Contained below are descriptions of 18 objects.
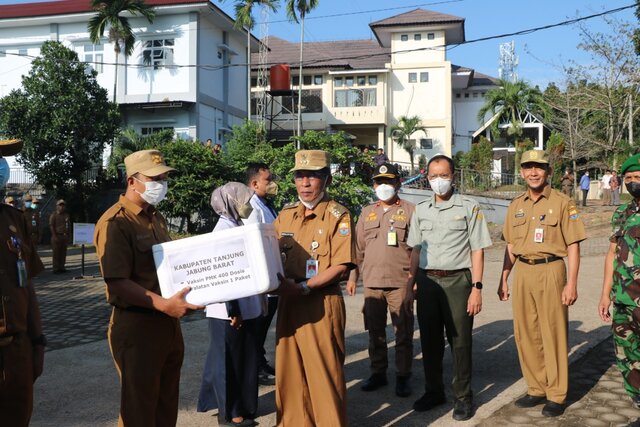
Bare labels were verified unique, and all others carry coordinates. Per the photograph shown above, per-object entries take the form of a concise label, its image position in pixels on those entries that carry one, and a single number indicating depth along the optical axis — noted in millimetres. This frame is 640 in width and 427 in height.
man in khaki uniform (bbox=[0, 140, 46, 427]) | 2900
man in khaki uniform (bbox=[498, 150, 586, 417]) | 4898
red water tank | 34875
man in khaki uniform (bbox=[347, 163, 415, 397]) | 5496
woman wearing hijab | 4535
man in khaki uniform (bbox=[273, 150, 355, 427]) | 3836
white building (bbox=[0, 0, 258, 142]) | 27797
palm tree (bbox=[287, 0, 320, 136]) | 29203
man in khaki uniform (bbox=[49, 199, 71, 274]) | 14188
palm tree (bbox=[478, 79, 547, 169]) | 39938
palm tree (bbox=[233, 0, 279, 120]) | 28547
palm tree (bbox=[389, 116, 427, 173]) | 38594
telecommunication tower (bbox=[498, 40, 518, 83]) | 56641
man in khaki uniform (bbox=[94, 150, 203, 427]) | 3203
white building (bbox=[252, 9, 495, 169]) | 39250
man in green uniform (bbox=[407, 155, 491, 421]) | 4816
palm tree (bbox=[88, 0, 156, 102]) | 26172
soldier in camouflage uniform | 4066
